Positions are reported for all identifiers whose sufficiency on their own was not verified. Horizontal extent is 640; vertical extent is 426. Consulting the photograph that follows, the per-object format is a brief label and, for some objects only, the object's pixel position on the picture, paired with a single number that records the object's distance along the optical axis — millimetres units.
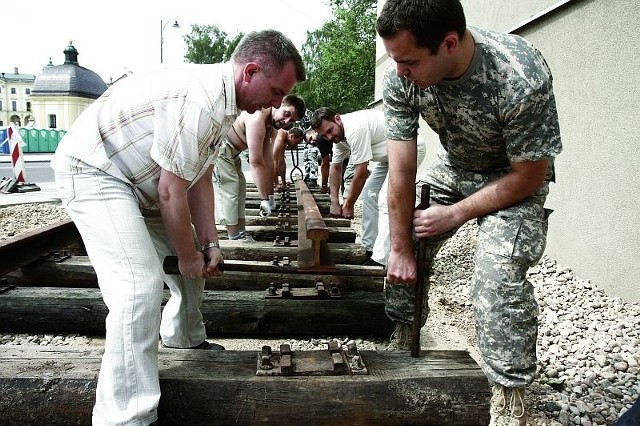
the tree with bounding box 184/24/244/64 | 62000
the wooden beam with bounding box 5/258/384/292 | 3992
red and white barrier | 11344
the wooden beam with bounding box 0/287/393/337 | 3521
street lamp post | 18517
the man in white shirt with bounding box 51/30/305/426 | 1923
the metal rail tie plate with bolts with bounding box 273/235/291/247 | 4844
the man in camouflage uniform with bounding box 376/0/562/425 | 1965
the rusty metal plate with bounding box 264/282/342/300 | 3602
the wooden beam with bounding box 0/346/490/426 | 2100
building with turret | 58875
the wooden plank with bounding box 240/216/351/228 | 6176
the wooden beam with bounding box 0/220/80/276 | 3631
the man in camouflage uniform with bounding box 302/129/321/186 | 12949
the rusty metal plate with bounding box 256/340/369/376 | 2260
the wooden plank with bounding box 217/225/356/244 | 5500
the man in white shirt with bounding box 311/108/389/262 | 5215
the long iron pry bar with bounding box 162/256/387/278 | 2480
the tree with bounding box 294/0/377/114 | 30547
